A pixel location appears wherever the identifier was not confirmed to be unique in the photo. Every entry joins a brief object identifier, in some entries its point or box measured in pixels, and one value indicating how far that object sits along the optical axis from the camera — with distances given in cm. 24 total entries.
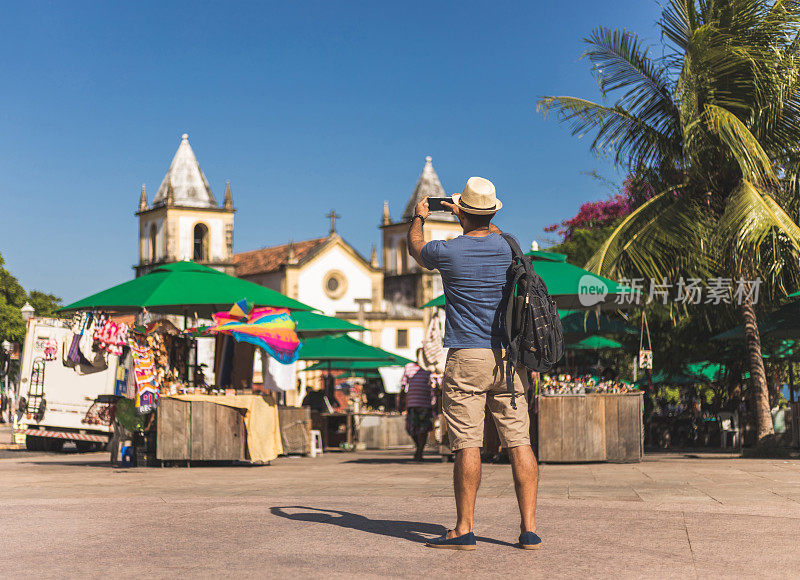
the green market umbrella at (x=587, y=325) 1834
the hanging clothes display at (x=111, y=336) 1426
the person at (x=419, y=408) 1530
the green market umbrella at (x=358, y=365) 2692
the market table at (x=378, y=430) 2202
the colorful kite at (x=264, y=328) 1427
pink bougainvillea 3533
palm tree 1548
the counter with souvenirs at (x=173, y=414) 1383
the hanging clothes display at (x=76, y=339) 1530
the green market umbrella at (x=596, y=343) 2014
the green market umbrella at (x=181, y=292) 1387
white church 7356
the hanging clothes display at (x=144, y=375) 1367
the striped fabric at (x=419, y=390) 1528
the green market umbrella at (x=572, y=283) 1362
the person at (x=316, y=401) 2283
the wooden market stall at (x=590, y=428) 1353
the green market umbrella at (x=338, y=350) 2208
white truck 1891
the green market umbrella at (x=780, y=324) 1691
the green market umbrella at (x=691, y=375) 2347
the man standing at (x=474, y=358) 571
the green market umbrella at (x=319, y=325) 2009
